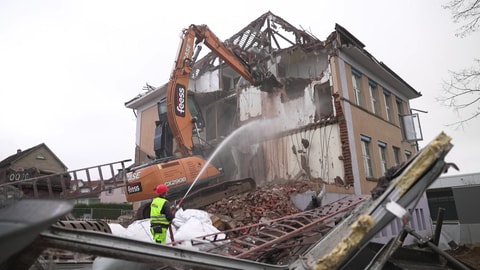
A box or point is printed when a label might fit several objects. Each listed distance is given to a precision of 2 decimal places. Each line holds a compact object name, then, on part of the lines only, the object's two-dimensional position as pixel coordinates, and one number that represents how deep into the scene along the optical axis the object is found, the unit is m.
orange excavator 8.91
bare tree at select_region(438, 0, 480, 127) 8.25
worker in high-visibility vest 5.63
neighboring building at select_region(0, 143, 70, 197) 10.53
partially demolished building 12.91
